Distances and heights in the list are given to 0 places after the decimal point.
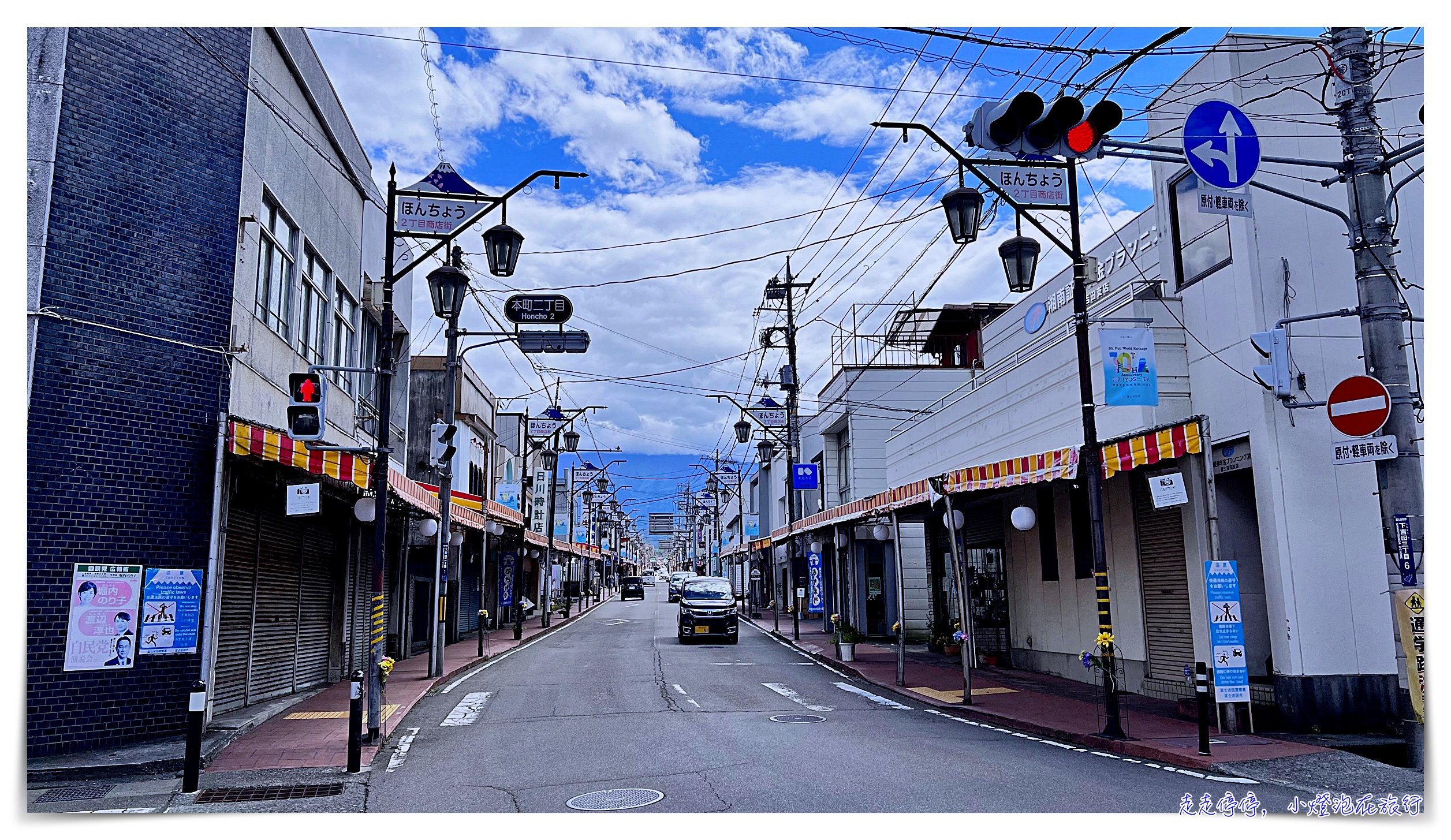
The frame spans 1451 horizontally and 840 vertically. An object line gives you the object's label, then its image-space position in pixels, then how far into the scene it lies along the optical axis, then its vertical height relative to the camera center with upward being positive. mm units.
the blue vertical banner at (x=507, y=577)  34938 -68
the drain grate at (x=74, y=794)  9508 -2046
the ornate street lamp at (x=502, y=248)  13930 +4634
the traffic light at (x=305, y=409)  10805 +1864
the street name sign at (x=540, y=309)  14586 +3933
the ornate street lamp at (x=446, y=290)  16234 +4726
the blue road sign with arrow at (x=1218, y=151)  9078 +3771
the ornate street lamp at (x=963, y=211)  12125 +4369
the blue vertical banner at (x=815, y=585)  33781 -571
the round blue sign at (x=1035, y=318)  19469 +5015
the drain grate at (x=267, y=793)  9656 -2119
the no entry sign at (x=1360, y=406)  8820 +1377
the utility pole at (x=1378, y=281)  9141 +2663
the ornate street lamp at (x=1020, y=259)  13406 +4169
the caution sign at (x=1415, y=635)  8914 -707
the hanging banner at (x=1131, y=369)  13211 +2583
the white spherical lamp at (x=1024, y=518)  17203 +812
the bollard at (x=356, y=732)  10891 -1698
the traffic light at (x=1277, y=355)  11695 +2442
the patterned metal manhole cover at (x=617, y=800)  8758 -2059
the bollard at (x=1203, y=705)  10883 -1587
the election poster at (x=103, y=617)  11062 -385
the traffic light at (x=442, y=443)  19078 +2595
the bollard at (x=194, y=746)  9578 -1621
